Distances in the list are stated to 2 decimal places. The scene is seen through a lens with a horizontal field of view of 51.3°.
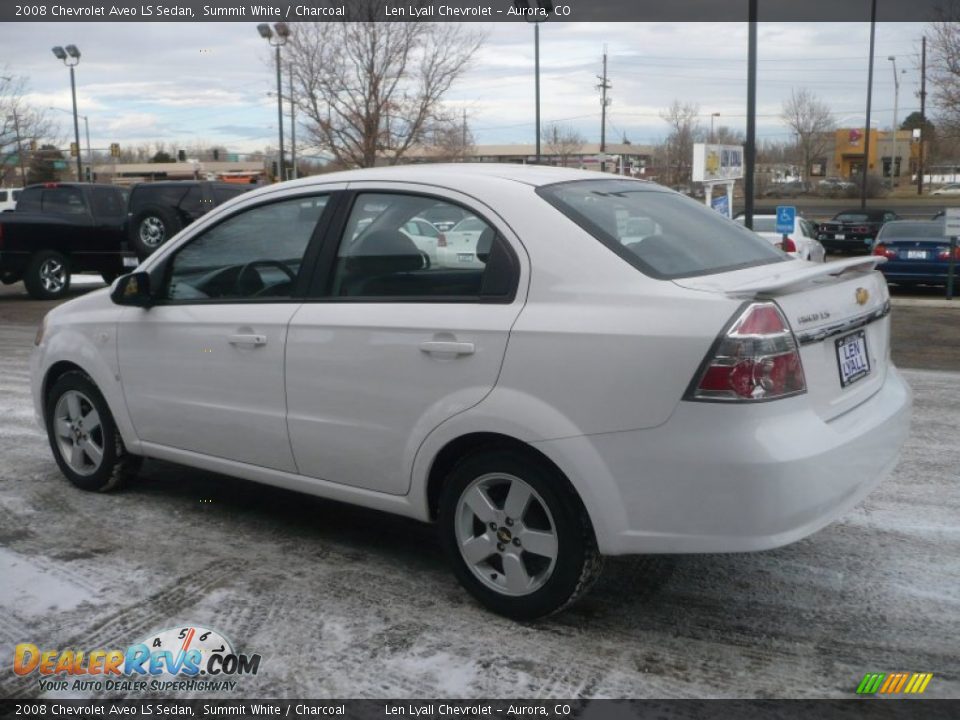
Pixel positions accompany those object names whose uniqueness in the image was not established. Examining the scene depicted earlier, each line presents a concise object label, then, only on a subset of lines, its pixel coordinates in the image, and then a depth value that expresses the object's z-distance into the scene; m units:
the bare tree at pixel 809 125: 69.57
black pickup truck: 17.50
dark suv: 17.39
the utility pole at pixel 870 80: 36.53
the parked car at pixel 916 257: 17.27
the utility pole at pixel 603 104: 51.26
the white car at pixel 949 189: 64.35
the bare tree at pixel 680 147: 56.03
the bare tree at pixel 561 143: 62.23
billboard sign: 21.50
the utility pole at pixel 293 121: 29.39
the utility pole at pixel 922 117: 53.94
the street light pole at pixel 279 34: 27.94
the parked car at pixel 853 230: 28.27
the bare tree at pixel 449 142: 30.02
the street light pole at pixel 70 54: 41.75
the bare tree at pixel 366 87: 27.61
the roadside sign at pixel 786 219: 17.58
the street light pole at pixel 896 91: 68.19
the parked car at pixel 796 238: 16.88
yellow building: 80.44
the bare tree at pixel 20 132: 39.97
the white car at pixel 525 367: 3.36
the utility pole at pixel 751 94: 16.80
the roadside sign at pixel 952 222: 15.41
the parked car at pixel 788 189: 67.09
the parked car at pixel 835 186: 64.31
